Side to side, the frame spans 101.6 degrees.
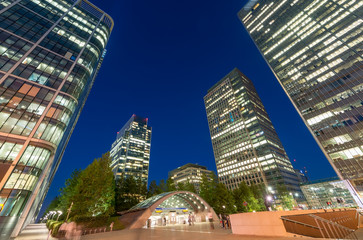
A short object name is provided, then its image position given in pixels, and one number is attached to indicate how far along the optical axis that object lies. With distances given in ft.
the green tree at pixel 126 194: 136.15
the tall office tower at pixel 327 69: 130.30
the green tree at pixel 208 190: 142.13
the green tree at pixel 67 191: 89.10
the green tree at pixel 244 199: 143.58
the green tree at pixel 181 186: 172.33
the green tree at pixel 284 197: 220.10
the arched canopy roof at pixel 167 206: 90.94
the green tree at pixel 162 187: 166.72
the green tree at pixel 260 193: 211.31
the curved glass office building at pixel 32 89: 79.40
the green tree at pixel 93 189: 69.87
